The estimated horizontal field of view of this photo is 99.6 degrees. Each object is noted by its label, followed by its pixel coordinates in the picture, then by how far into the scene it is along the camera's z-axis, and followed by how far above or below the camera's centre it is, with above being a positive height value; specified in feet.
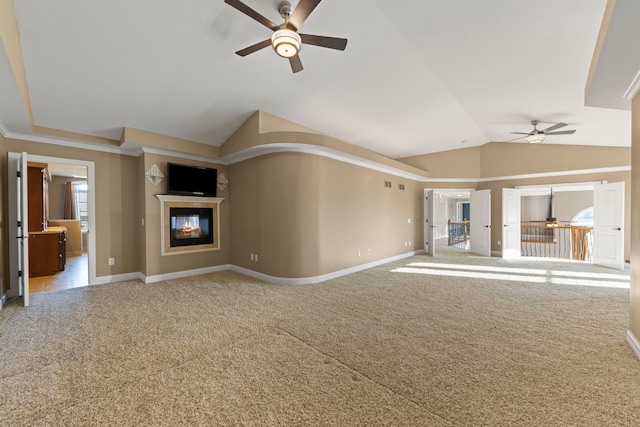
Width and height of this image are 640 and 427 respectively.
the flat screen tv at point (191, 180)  17.31 +2.10
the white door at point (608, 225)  20.44 -1.34
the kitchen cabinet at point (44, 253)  18.22 -2.78
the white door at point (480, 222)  26.61 -1.34
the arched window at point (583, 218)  41.30 -1.58
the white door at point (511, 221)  26.14 -1.22
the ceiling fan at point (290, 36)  7.86 +5.68
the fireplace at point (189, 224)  17.44 -0.85
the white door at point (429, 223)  27.02 -1.40
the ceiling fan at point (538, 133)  17.80 +5.12
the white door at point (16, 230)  12.39 -0.81
